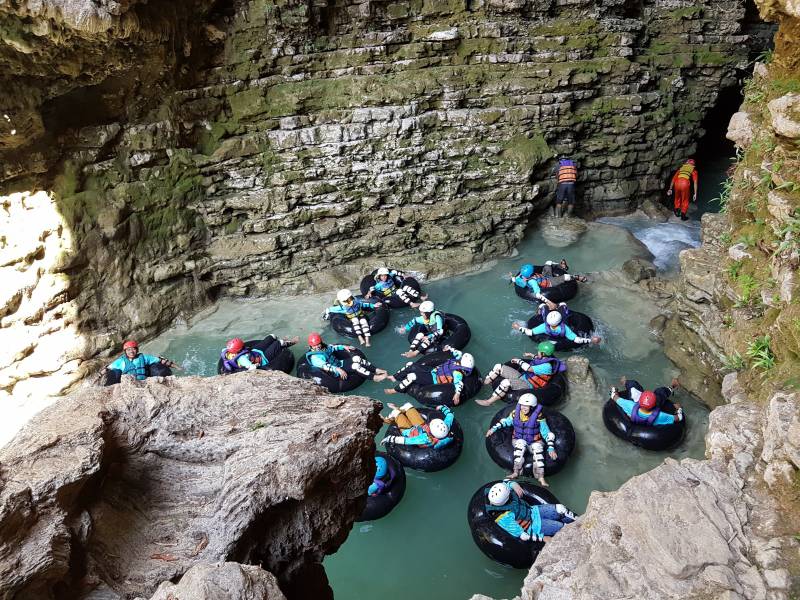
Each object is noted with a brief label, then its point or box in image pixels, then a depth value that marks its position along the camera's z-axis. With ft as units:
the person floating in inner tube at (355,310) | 34.73
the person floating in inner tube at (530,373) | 28.71
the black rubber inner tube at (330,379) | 29.99
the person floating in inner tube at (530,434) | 24.27
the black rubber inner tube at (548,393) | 27.96
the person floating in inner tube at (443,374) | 29.30
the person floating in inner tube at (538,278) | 36.76
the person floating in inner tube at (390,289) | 37.63
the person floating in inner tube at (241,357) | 30.96
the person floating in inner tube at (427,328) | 33.17
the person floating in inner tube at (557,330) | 31.65
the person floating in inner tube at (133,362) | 30.99
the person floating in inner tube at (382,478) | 23.38
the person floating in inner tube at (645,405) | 24.82
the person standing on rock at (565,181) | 43.62
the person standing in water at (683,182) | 47.06
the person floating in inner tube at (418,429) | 25.13
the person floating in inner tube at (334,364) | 30.58
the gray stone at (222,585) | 8.34
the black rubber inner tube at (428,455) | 25.23
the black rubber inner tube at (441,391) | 28.73
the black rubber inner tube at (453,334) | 32.99
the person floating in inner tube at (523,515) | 20.90
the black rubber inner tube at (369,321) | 35.14
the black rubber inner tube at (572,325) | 32.14
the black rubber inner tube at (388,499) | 23.32
